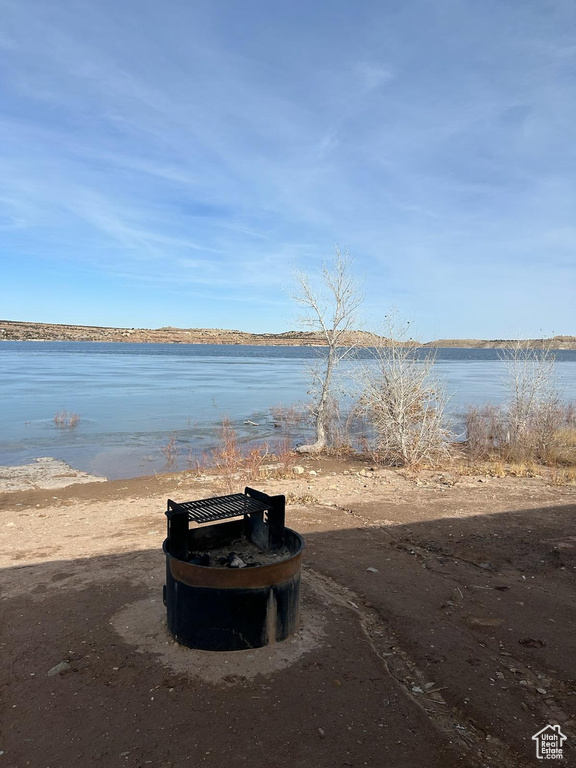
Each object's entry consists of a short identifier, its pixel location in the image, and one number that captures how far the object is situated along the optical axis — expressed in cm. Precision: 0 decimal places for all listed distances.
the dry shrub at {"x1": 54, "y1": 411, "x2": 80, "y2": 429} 1788
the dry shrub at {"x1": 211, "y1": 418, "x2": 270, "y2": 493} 959
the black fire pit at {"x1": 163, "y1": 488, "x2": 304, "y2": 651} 370
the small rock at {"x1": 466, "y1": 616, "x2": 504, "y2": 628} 437
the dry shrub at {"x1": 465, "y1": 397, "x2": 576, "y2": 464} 1280
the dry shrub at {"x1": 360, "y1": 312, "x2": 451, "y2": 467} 1212
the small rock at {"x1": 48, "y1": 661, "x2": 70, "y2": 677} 359
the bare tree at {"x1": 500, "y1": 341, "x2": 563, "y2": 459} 1343
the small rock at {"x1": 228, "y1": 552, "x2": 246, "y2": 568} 402
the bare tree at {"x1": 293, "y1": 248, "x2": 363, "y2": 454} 1399
